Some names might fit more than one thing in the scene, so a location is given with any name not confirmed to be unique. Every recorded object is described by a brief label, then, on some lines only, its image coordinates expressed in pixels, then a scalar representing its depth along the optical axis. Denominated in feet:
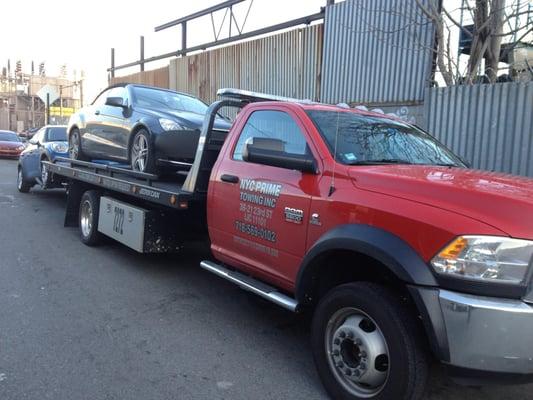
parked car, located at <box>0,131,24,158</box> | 83.46
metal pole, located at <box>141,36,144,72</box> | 67.08
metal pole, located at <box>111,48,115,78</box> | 77.14
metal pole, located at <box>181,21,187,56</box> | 57.06
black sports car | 20.61
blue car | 37.83
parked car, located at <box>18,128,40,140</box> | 130.40
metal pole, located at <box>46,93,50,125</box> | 103.26
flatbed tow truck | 8.46
